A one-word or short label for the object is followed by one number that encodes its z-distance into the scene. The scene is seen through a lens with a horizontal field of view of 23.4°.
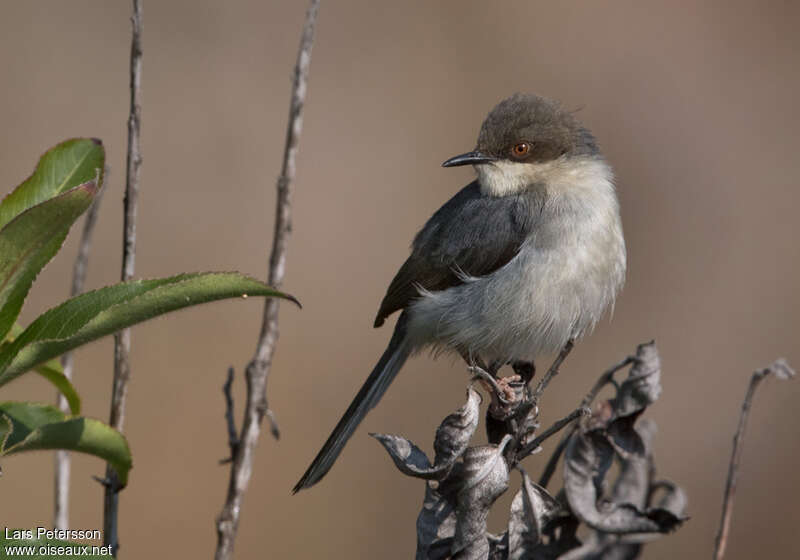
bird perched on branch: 8.61
